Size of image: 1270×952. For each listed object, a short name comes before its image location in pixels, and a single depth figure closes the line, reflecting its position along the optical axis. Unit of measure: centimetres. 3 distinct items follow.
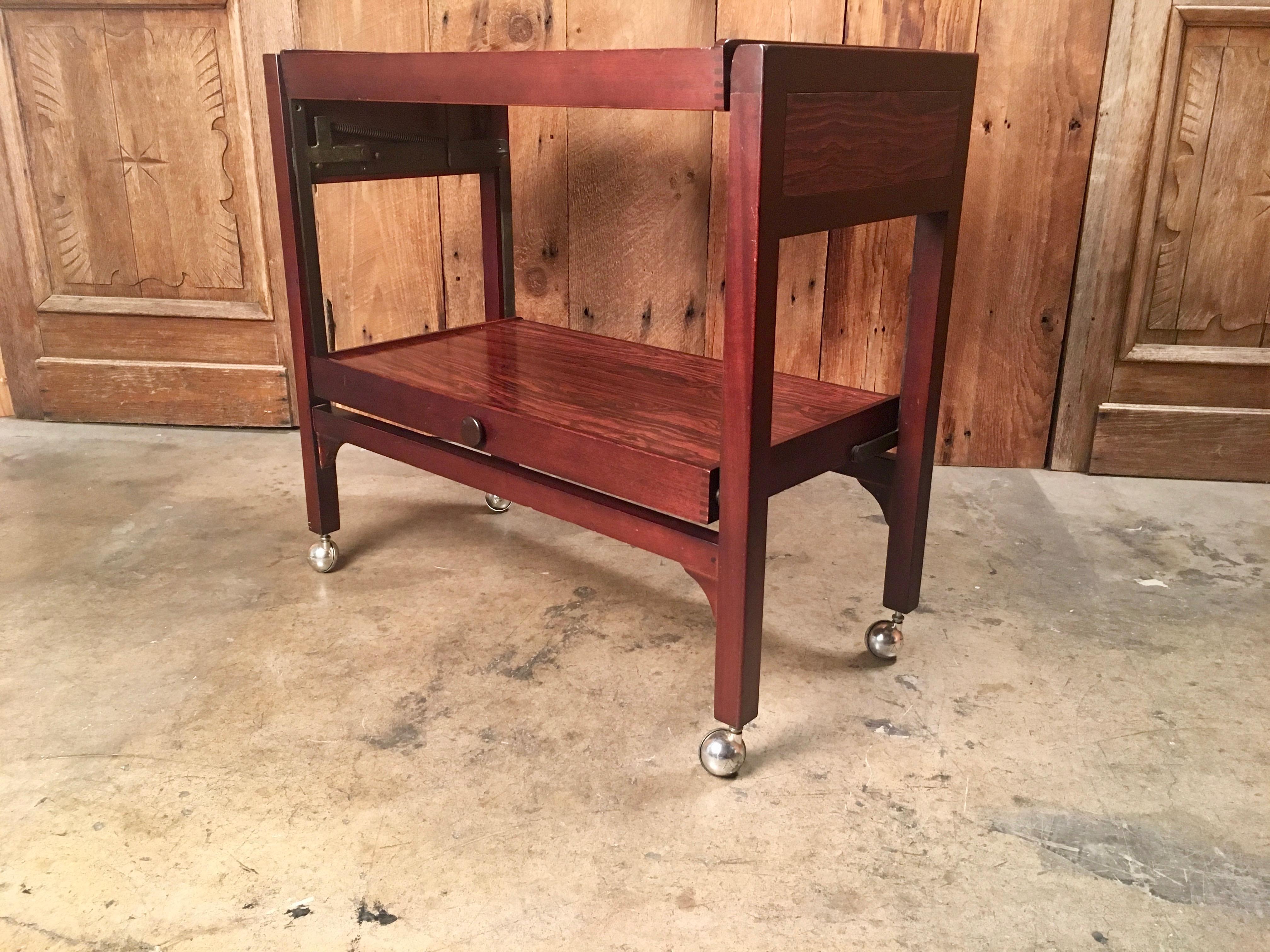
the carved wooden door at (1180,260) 217
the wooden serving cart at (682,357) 123
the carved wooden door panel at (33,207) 244
